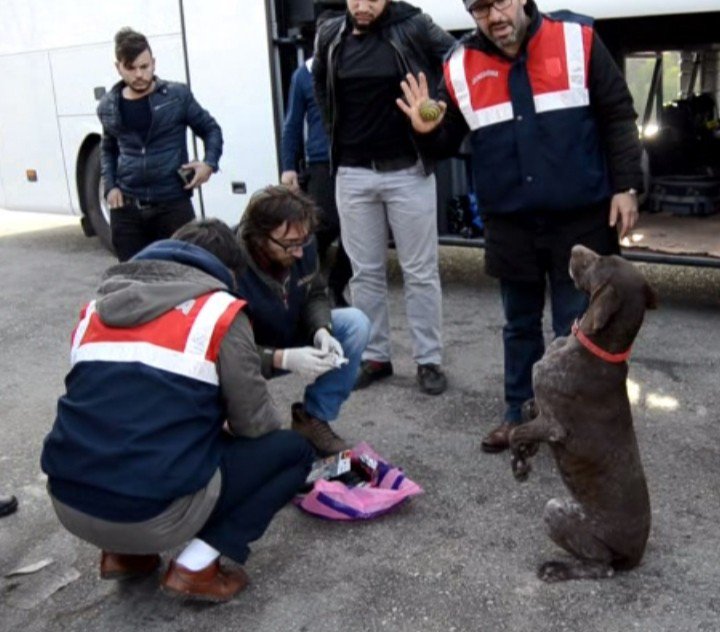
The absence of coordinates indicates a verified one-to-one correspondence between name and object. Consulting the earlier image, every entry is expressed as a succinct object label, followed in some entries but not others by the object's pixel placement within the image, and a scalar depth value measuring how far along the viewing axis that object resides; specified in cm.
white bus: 629
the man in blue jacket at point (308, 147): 517
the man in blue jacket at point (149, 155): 507
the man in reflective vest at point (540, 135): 331
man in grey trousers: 418
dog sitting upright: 265
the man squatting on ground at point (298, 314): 326
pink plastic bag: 327
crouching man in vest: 250
